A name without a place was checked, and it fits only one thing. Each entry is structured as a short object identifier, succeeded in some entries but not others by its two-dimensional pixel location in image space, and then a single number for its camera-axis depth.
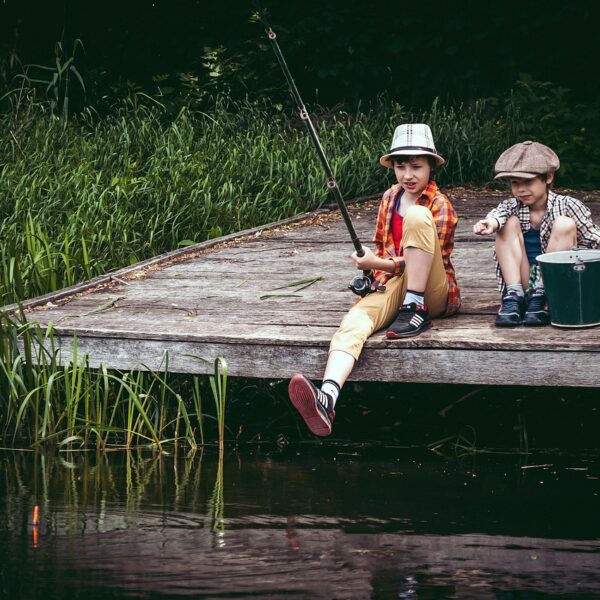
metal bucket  7.49
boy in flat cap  7.91
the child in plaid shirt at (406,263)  7.60
